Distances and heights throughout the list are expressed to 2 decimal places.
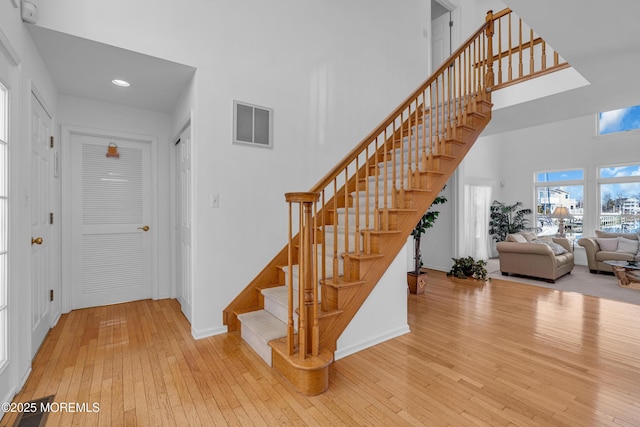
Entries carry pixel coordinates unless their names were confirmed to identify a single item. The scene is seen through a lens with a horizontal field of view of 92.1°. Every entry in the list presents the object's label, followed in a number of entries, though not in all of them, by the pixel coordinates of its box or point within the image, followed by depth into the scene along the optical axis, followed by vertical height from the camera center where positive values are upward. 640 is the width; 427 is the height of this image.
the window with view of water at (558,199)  7.27 +0.27
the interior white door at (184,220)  3.12 -0.12
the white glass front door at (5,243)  1.79 -0.20
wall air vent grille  2.88 +0.81
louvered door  3.44 -0.13
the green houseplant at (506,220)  7.75 -0.26
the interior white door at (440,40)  5.87 +3.29
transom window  6.55 +1.95
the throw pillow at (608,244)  5.93 -0.66
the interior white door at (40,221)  2.41 -0.10
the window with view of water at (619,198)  6.52 +0.27
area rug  4.39 -1.22
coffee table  4.80 -1.04
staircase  2.01 -0.34
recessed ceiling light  2.94 +1.22
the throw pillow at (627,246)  5.74 -0.67
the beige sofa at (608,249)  5.69 -0.75
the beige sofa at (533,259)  5.18 -0.86
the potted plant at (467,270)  5.43 -1.08
